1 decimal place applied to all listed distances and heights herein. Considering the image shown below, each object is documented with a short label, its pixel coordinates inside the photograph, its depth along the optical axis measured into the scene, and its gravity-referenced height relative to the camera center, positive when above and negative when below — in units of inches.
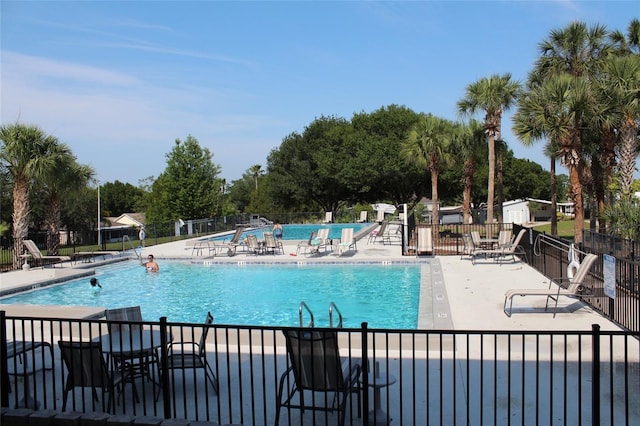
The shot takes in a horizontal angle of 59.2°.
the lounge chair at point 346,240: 821.9 -49.2
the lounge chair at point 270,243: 835.6 -54.3
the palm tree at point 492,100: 1103.0 +208.3
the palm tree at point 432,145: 1128.8 +122.4
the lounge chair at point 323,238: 842.8 -46.7
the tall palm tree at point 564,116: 737.0 +116.8
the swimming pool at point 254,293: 493.7 -89.1
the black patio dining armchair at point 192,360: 218.7 -61.6
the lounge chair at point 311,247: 829.1 -61.9
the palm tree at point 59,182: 744.3 +38.5
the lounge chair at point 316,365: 180.2 -51.8
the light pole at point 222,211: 1386.8 -10.0
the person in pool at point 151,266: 735.1 -74.4
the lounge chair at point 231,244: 839.7 -55.6
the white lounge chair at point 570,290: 357.7 -55.7
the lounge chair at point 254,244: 841.5 -54.5
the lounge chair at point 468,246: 682.8 -50.9
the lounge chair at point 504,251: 651.5 -55.5
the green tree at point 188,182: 1683.1 +79.9
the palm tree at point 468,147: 1234.6 +129.4
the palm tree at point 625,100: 733.9 +134.8
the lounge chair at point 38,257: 681.6 -59.0
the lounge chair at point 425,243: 744.3 -49.6
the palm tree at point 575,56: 784.8 +261.1
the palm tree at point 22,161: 705.0 +62.8
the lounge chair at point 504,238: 715.4 -42.9
